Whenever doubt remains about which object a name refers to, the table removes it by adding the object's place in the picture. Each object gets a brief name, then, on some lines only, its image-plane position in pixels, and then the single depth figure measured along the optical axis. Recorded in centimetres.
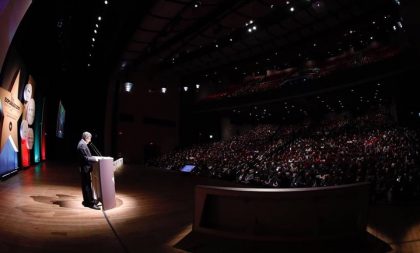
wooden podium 475
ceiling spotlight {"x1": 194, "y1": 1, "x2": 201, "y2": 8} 1086
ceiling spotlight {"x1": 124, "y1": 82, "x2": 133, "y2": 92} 2111
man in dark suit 507
